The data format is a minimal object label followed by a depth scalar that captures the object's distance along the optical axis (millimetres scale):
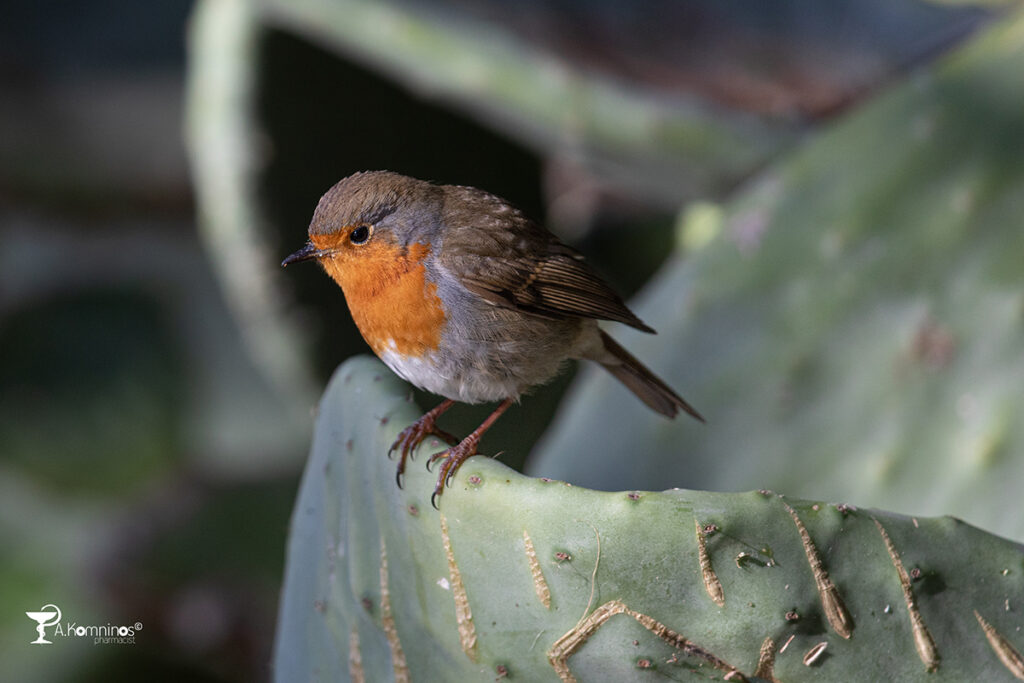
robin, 3080
